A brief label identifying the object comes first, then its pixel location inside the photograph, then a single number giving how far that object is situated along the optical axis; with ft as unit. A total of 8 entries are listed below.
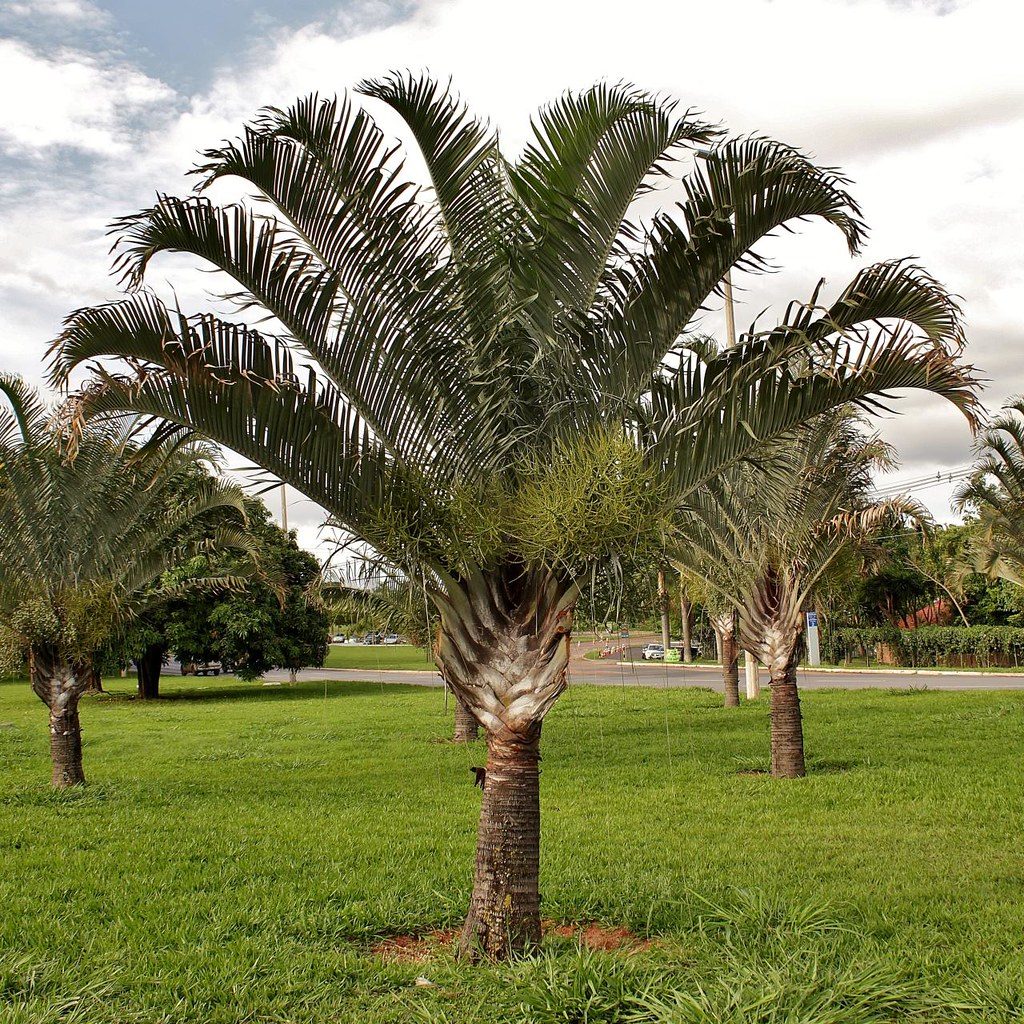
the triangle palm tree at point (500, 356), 16.28
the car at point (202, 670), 147.43
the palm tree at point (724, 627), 52.95
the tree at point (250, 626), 90.27
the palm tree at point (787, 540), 31.91
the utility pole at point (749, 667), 70.27
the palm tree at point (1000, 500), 50.37
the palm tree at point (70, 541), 33.19
